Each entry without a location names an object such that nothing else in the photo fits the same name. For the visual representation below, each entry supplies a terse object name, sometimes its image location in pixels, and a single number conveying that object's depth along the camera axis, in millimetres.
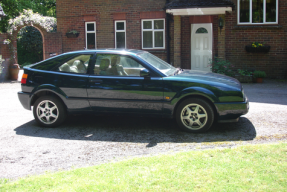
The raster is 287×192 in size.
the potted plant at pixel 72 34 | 18422
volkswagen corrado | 6173
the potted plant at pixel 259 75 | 14398
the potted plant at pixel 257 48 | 15839
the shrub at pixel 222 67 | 14769
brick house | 15836
